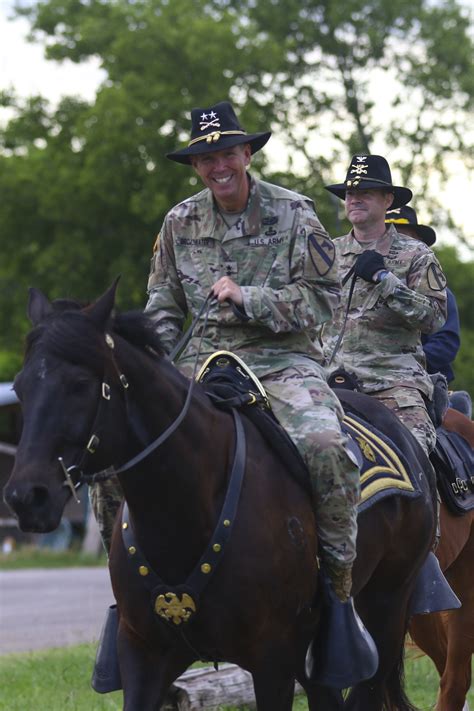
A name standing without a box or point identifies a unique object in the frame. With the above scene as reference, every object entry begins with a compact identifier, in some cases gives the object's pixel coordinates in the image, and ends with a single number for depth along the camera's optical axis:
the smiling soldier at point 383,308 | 15.85
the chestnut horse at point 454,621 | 17.20
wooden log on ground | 17.08
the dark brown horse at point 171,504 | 9.89
